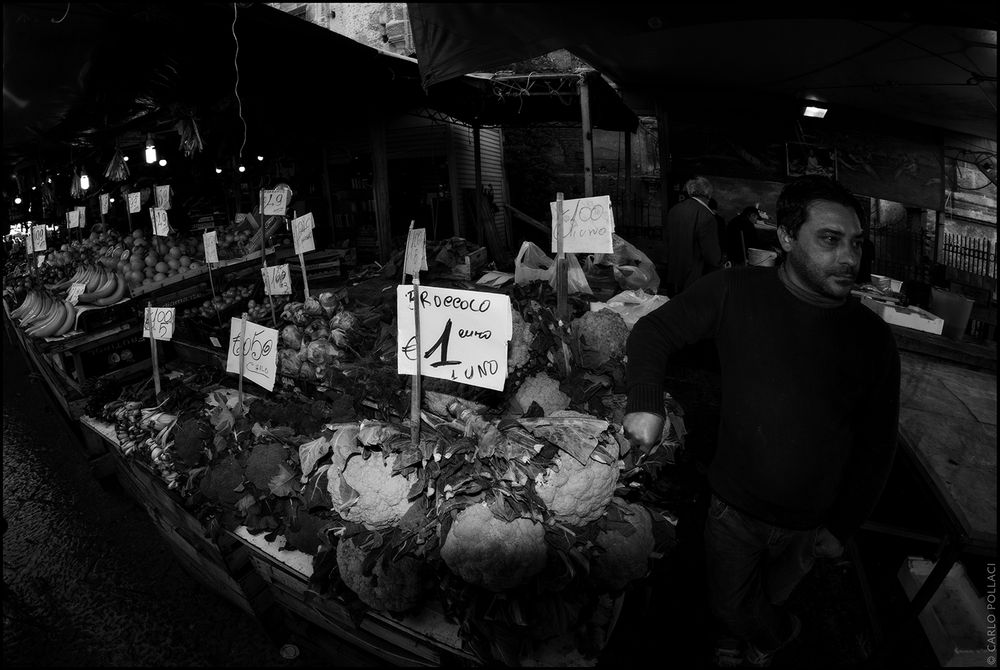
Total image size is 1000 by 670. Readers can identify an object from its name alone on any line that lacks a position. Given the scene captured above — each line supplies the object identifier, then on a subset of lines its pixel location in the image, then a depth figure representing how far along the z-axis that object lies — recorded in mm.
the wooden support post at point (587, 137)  4945
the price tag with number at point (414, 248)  2916
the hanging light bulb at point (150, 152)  6145
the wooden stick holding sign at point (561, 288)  2748
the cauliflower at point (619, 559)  1745
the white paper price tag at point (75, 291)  5148
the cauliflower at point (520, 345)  2508
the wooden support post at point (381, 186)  7395
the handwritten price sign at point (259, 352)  2658
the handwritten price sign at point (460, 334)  1696
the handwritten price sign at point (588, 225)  2672
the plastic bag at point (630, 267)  3973
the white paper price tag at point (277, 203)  4504
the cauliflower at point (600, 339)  2691
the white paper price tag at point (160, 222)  5371
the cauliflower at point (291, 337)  3502
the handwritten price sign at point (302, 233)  4133
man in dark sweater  1708
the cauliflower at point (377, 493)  1794
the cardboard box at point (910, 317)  4203
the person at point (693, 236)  4871
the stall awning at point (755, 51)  1689
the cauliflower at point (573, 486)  1698
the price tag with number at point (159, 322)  3314
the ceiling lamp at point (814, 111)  7855
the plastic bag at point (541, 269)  3525
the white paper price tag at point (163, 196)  5961
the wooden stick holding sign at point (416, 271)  1812
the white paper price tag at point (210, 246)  4473
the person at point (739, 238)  5801
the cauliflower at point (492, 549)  1585
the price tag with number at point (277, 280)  3934
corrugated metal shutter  9359
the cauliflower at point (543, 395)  2262
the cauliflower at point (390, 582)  1713
